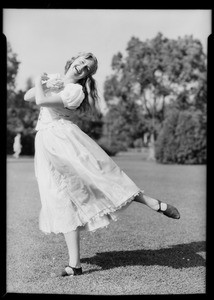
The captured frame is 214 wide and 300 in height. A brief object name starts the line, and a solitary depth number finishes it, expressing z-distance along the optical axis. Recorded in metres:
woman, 3.30
